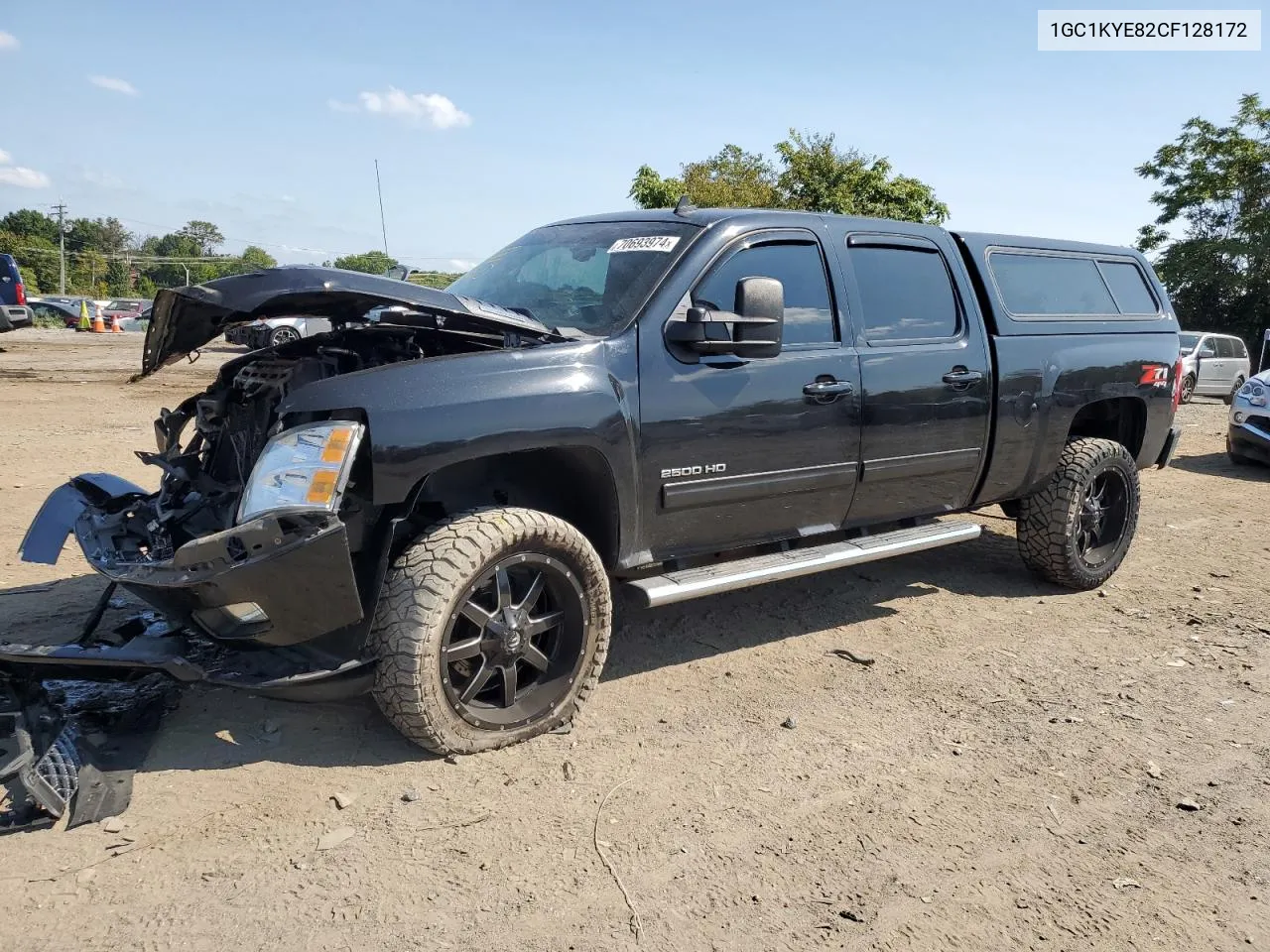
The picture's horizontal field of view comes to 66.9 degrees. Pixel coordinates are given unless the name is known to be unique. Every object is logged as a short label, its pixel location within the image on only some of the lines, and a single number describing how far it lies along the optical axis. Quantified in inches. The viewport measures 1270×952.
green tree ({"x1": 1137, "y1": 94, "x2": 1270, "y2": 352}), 1262.3
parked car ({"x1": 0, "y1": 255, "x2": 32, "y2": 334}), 543.5
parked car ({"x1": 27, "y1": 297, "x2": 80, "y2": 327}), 1401.3
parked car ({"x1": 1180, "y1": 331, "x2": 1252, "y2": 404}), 724.0
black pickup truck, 122.5
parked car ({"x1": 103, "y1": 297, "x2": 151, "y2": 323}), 1490.3
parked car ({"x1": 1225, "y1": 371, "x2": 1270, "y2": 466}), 406.3
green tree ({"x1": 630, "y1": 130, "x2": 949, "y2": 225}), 791.7
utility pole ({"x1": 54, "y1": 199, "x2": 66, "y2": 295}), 2449.6
